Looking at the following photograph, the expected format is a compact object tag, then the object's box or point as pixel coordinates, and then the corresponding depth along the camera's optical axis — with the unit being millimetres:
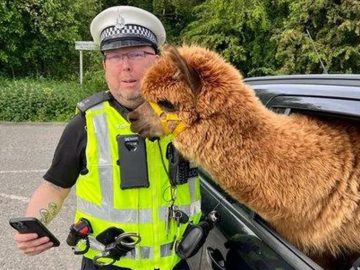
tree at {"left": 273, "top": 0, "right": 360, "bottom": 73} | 10562
